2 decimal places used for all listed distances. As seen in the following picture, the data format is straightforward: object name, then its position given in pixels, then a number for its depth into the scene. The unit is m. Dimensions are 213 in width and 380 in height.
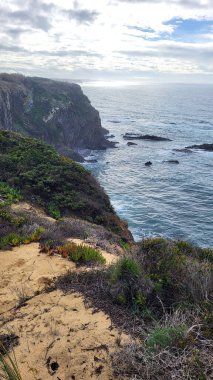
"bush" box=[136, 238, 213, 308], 6.50
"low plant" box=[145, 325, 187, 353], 4.97
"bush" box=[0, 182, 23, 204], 16.80
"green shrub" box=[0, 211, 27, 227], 12.60
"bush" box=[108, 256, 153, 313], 6.66
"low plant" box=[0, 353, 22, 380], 3.95
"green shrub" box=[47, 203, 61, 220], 17.55
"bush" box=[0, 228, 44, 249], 10.82
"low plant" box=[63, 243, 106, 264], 9.13
